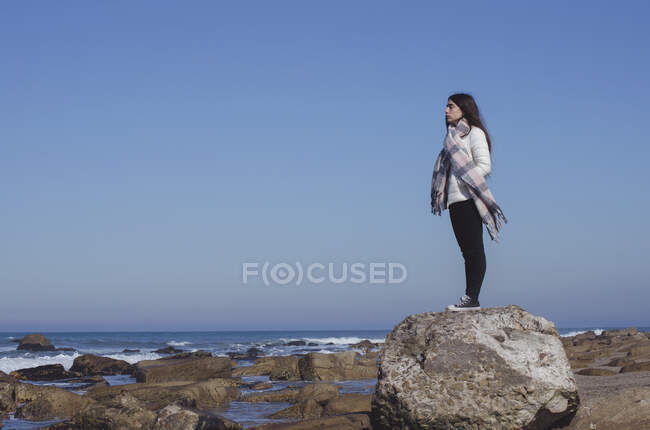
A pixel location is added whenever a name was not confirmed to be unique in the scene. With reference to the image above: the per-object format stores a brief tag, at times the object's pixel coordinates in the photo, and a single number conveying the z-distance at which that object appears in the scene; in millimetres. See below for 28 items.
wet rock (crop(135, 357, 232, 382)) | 15891
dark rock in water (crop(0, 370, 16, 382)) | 15273
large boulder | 5660
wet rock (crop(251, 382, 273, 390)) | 16219
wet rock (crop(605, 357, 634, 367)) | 13221
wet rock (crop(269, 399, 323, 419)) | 10508
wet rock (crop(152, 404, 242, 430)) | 8000
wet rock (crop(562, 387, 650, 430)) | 6129
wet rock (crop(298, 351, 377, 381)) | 17750
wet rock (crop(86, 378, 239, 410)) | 11750
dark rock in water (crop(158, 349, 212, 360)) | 27620
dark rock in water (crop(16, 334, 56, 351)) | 38403
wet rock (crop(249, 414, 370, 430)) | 7781
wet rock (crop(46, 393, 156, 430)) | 8680
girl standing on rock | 6109
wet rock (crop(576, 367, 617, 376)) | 10250
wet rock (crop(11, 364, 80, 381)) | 19609
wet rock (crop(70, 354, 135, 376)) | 21109
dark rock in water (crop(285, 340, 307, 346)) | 48062
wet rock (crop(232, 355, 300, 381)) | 18531
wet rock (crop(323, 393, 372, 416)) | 9836
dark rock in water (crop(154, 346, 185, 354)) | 36719
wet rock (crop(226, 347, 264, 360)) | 30562
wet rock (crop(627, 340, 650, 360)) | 15235
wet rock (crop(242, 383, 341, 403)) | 11768
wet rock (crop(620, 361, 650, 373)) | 10055
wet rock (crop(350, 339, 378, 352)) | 40188
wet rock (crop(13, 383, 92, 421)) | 11289
